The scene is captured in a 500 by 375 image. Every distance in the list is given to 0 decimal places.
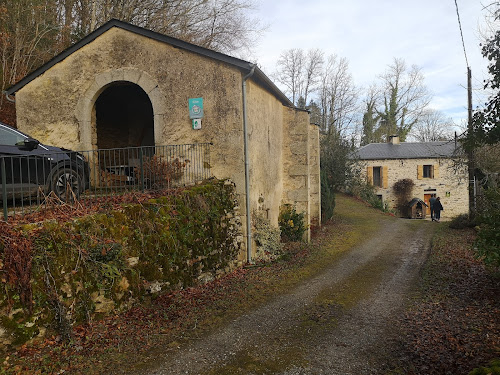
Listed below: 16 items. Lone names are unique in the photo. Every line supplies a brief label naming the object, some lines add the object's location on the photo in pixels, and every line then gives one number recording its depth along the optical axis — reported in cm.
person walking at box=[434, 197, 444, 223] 2163
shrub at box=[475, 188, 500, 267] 590
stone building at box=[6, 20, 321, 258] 853
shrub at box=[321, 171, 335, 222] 1661
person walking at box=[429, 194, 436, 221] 2213
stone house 2652
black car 583
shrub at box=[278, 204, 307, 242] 1186
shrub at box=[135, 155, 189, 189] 763
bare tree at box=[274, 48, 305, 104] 3312
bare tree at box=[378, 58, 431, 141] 3553
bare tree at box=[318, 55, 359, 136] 3234
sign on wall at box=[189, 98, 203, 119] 859
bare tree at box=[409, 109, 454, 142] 4008
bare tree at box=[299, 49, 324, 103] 3278
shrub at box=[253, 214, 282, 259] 947
